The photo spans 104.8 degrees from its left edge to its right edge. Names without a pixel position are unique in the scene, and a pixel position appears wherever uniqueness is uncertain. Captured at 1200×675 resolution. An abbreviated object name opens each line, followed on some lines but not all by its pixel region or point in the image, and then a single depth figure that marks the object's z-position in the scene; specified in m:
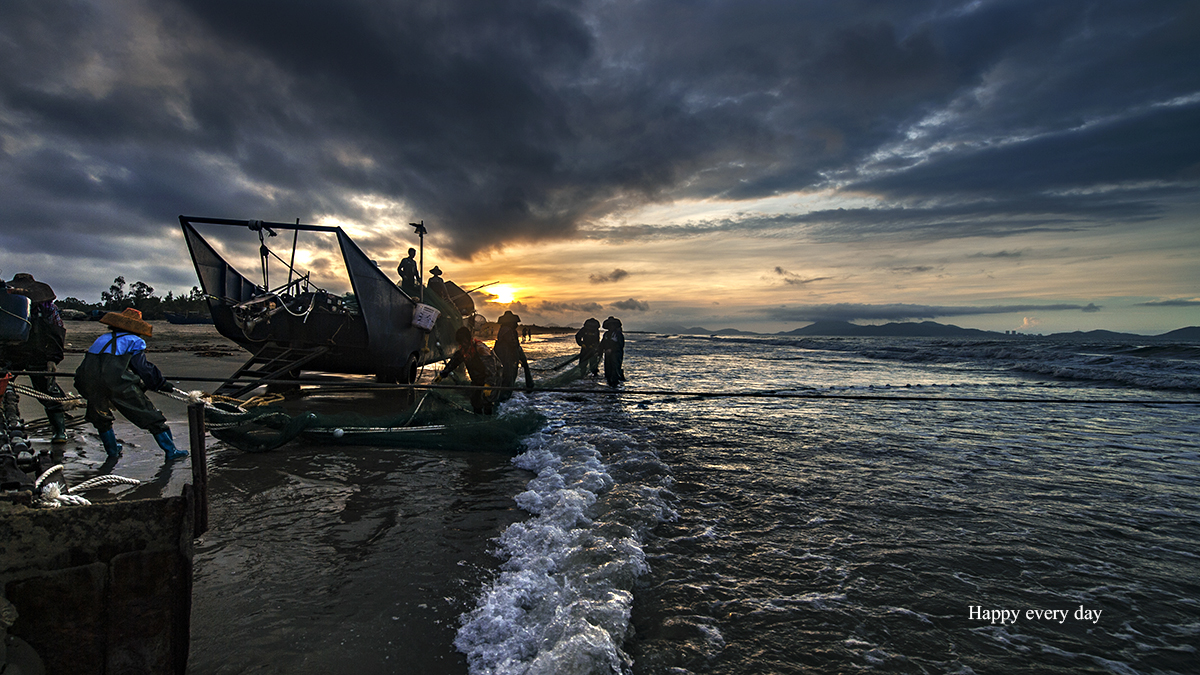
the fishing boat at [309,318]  9.54
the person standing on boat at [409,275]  13.68
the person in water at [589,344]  15.74
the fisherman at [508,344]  9.85
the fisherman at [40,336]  7.36
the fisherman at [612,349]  13.90
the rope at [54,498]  2.06
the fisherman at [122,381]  5.53
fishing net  6.04
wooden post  1.94
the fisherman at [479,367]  8.36
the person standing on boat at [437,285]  15.84
